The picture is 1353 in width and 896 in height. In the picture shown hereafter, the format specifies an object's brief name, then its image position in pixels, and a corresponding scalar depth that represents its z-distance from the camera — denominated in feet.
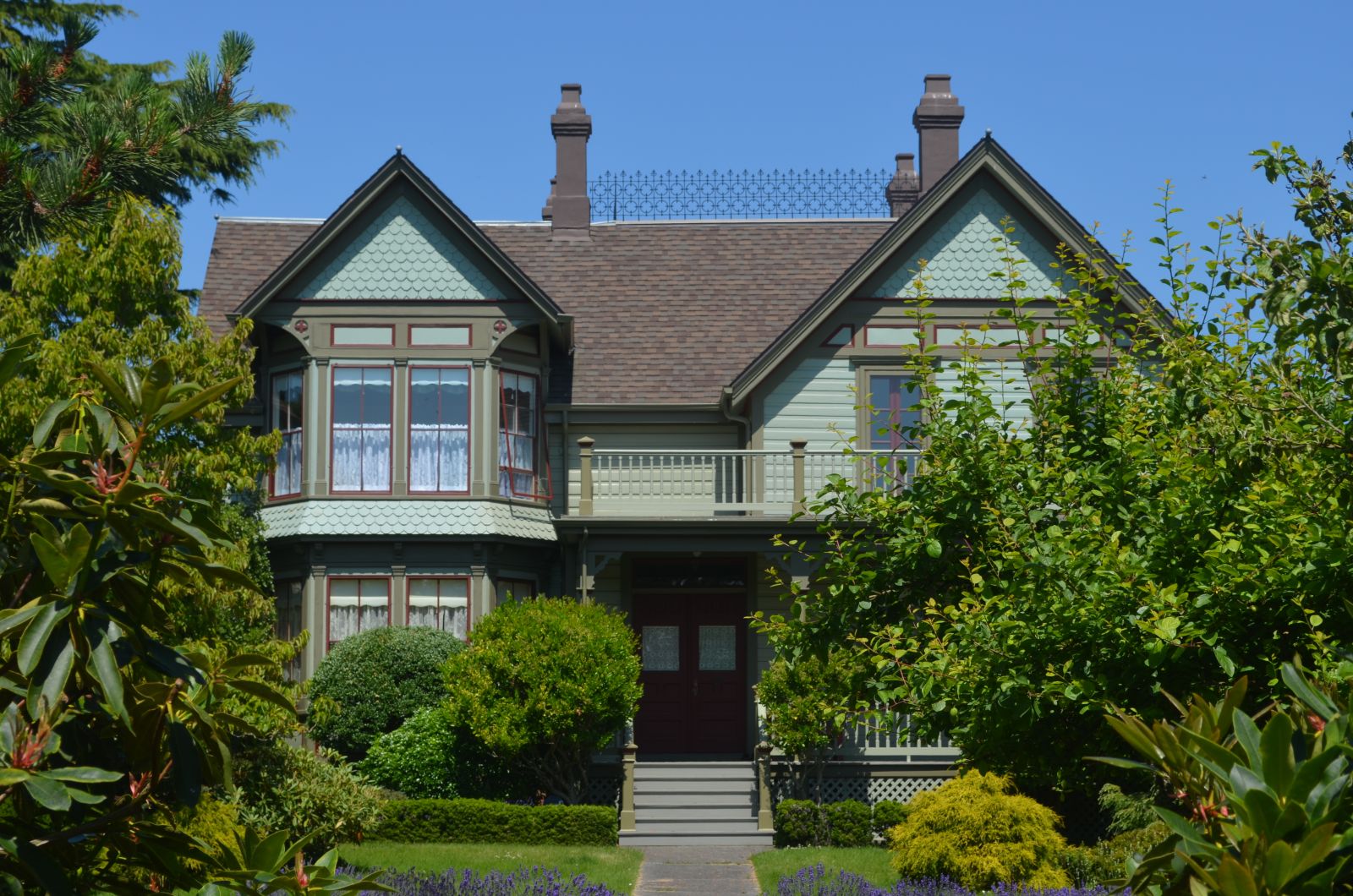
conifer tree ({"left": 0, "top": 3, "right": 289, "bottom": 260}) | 49.03
